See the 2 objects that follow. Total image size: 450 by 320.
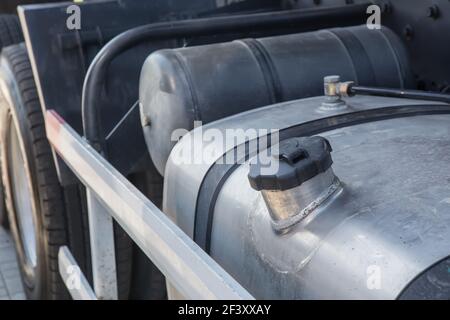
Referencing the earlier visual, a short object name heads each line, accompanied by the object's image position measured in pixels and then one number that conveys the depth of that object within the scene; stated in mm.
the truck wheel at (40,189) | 2236
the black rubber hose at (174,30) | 1690
